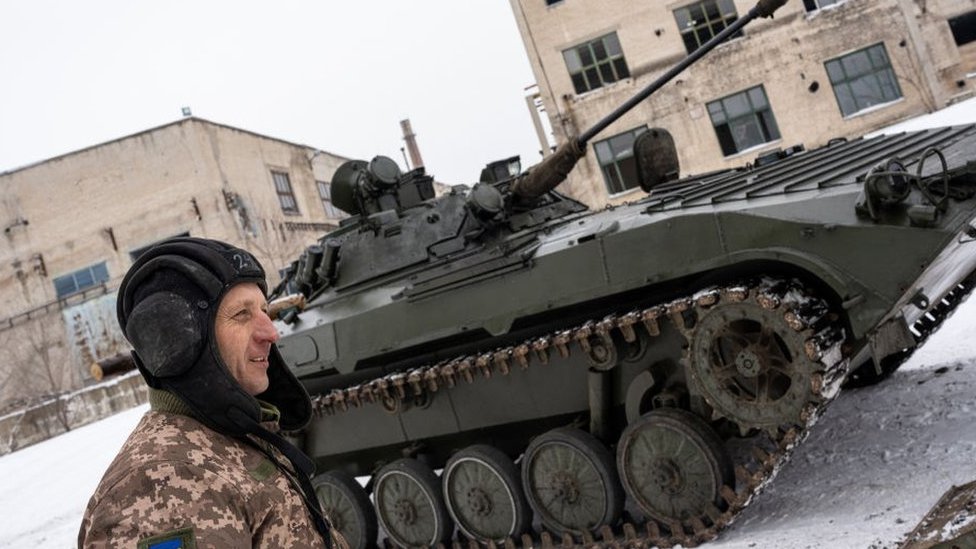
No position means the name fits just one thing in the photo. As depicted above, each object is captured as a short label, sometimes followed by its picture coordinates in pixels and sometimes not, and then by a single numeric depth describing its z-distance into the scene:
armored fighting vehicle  4.72
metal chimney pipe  39.34
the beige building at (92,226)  25.06
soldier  1.80
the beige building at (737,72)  22.05
